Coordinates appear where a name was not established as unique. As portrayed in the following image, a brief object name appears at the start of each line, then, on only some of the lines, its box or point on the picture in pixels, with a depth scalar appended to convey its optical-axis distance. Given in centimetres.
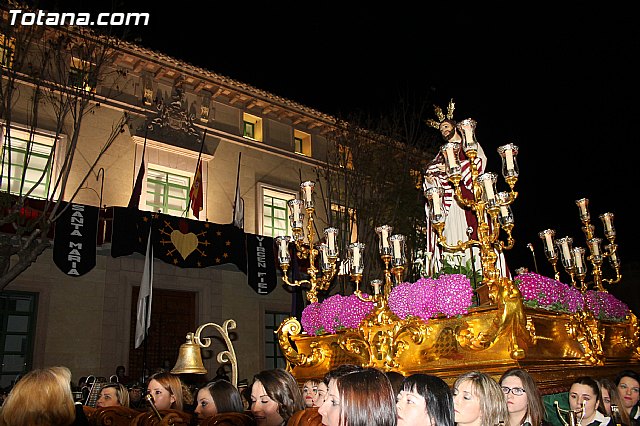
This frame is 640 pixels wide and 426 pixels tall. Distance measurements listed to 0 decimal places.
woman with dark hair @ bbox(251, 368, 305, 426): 468
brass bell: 605
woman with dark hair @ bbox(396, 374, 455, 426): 310
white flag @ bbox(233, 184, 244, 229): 1741
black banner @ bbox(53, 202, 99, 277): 1302
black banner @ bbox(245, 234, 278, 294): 1636
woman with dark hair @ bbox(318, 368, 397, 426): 290
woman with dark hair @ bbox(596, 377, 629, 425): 524
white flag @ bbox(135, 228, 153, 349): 1329
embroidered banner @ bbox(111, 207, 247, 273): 1426
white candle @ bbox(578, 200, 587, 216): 894
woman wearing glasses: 461
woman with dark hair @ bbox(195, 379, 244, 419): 495
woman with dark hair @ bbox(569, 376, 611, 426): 512
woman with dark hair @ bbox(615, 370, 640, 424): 623
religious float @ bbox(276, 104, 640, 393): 583
